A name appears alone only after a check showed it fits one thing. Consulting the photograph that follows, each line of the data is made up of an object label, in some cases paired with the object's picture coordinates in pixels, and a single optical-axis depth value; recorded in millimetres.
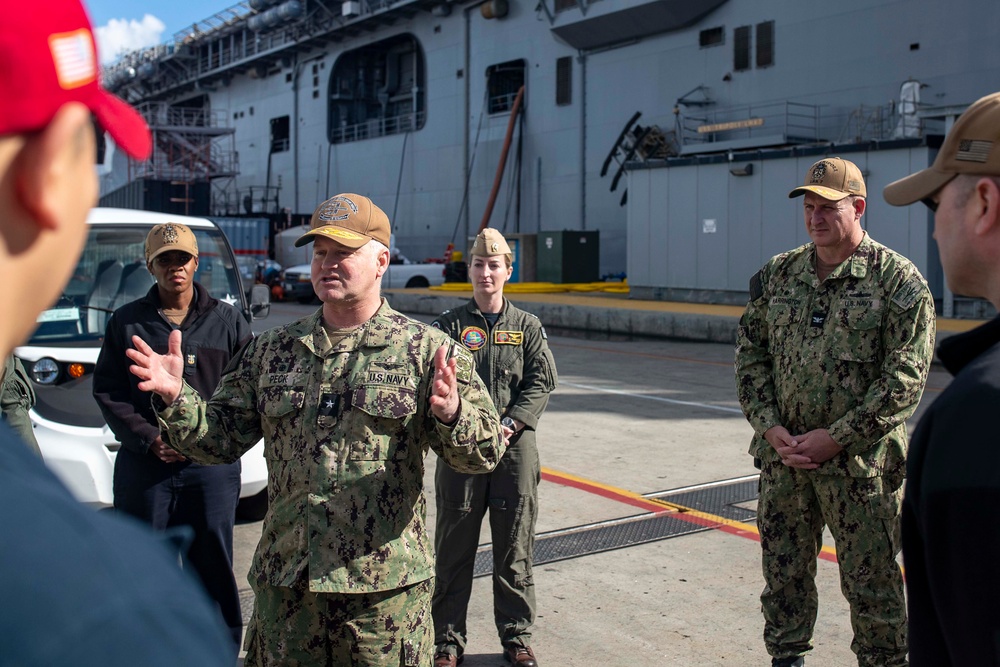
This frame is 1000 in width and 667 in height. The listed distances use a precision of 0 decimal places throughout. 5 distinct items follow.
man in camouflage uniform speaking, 2977
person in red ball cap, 822
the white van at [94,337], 5602
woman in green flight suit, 4434
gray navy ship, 21500
